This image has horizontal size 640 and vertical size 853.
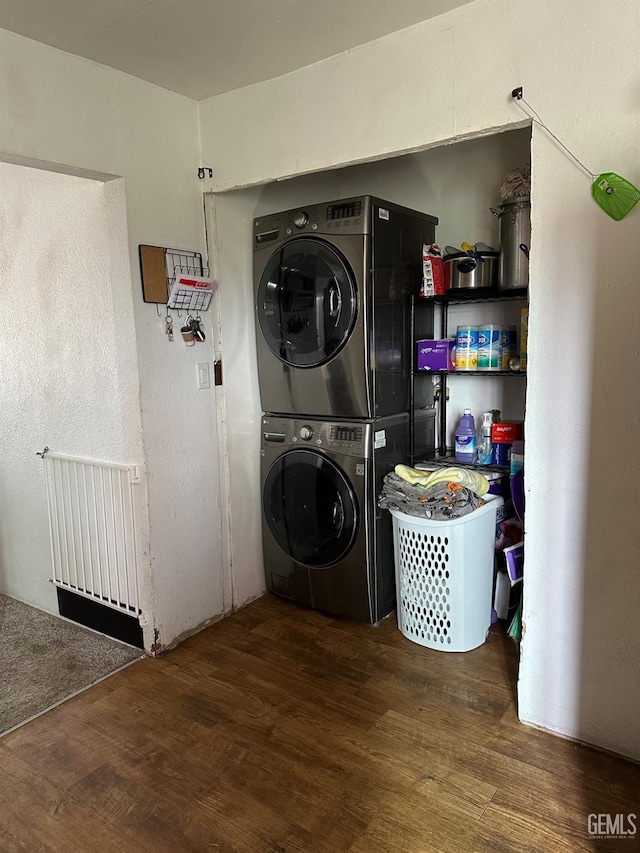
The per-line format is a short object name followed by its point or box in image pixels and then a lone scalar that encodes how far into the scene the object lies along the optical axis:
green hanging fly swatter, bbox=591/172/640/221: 1.57
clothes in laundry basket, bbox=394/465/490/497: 2.28
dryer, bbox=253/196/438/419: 2.36
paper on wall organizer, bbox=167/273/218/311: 2.39
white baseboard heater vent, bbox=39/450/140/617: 2.43
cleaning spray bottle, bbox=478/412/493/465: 2.60
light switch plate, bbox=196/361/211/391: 2.54
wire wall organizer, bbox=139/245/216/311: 2.29
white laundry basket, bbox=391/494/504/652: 2.26
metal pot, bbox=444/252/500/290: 2.39
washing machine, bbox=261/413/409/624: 2.47
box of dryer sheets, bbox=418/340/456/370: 2.56
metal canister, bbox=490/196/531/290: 2.18
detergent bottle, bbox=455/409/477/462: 2.66
